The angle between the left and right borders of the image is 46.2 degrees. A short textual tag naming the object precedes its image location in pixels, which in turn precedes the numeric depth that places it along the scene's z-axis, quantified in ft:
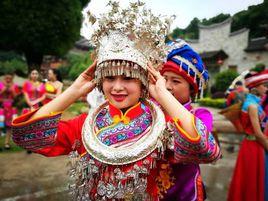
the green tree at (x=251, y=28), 82.01
